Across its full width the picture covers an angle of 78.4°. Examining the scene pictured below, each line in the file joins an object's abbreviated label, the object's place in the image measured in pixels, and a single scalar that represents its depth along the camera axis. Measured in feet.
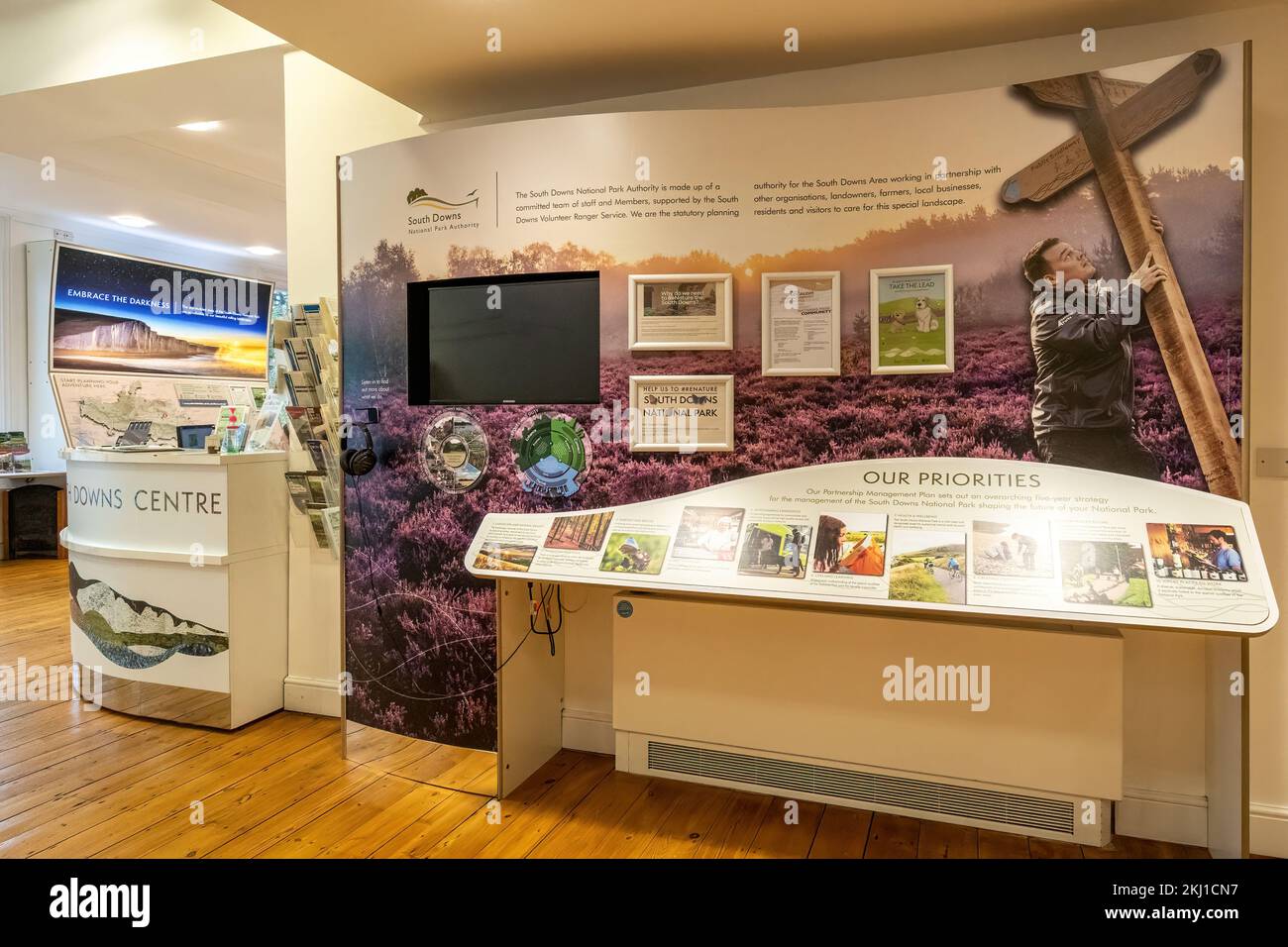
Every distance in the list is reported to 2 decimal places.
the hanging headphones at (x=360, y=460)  10.24
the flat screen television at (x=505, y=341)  9.48
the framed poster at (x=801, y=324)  8.68
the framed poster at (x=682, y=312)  8.95
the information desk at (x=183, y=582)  11.33
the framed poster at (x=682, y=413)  9.02
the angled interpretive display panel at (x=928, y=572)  6.89
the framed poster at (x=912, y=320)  8.36
